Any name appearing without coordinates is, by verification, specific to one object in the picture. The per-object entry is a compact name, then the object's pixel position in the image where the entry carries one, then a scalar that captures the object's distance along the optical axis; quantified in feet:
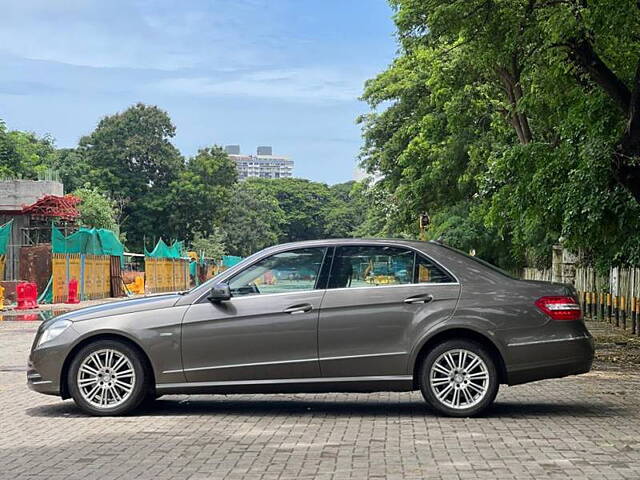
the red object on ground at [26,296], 100.44
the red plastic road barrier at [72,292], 110.83
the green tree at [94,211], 200.23
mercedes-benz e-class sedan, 29.89
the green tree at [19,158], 220.84
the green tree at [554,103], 47.67
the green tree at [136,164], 252.21
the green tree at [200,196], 253.44
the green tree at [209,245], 264.31
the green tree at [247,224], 328.70
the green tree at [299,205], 441.68
